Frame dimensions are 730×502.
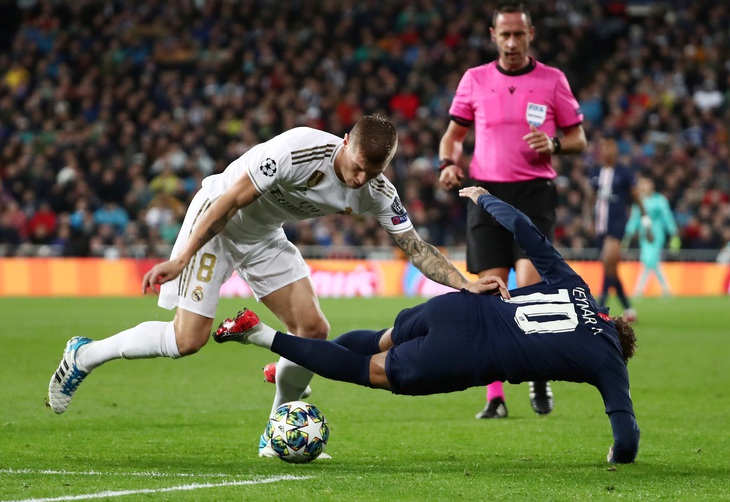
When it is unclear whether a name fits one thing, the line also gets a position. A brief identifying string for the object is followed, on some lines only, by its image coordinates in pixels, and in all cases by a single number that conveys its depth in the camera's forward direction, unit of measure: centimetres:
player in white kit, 1152
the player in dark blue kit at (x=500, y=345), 1140
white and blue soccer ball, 1164
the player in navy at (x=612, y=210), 3130
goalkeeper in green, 4162
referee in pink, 1559
